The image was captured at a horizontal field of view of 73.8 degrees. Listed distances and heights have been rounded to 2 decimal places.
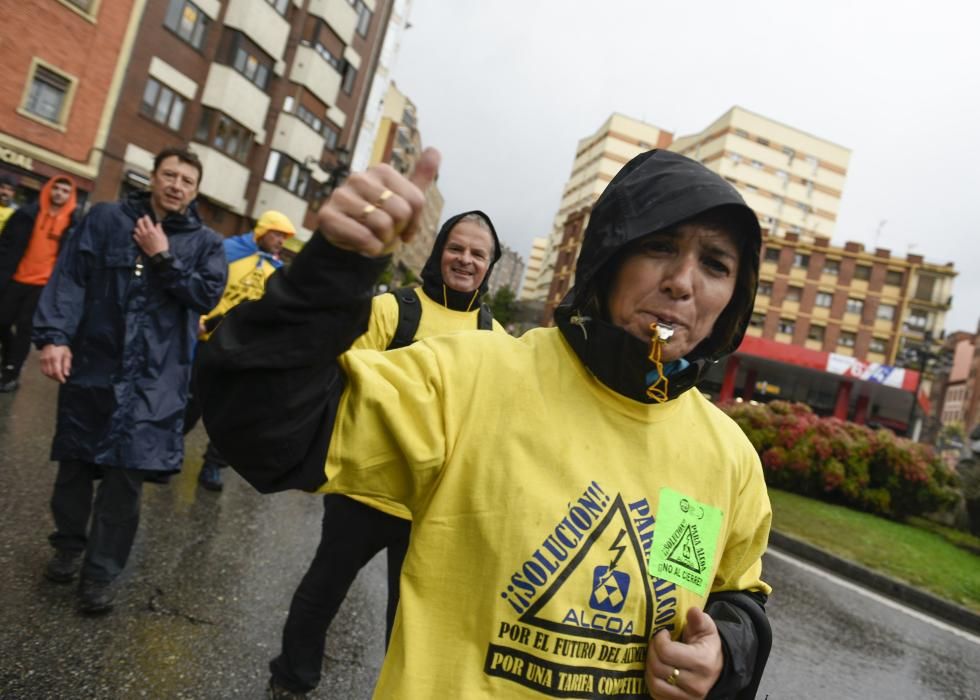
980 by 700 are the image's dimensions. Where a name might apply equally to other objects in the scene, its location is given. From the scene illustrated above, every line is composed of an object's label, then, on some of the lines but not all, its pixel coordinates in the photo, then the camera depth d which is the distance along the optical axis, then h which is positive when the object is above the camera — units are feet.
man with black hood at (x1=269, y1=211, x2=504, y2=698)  8.01 -2.66
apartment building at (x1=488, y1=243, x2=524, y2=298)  643.50 +99.59
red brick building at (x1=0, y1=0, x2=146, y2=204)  50.03 +14.50
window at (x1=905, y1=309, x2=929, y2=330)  166.31 +38.50
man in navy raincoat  9.84 -1.18
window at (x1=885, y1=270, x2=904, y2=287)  163.63 +46.35
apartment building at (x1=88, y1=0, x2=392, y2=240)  62.54 +23.17
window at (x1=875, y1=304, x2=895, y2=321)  161.68 +36.46
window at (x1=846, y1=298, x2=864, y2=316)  162.30 +36.52
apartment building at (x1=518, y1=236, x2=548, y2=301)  437.99 +81.07
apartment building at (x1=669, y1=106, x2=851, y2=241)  204.64 +83.53
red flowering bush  34.96 -0.48
